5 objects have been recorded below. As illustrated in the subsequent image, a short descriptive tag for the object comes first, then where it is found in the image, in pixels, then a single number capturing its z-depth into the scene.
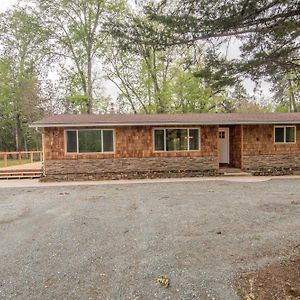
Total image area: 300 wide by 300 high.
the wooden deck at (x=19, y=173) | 12.32
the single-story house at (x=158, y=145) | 11.44
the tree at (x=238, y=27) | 3.39
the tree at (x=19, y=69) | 24.16
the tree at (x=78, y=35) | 21.45
